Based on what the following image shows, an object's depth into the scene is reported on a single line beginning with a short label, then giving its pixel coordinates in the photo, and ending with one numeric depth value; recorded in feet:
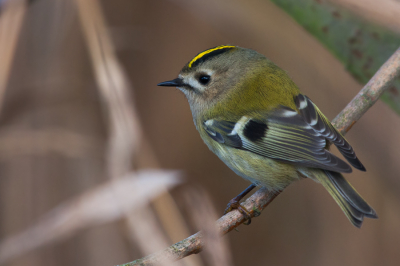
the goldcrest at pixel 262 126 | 7.14
